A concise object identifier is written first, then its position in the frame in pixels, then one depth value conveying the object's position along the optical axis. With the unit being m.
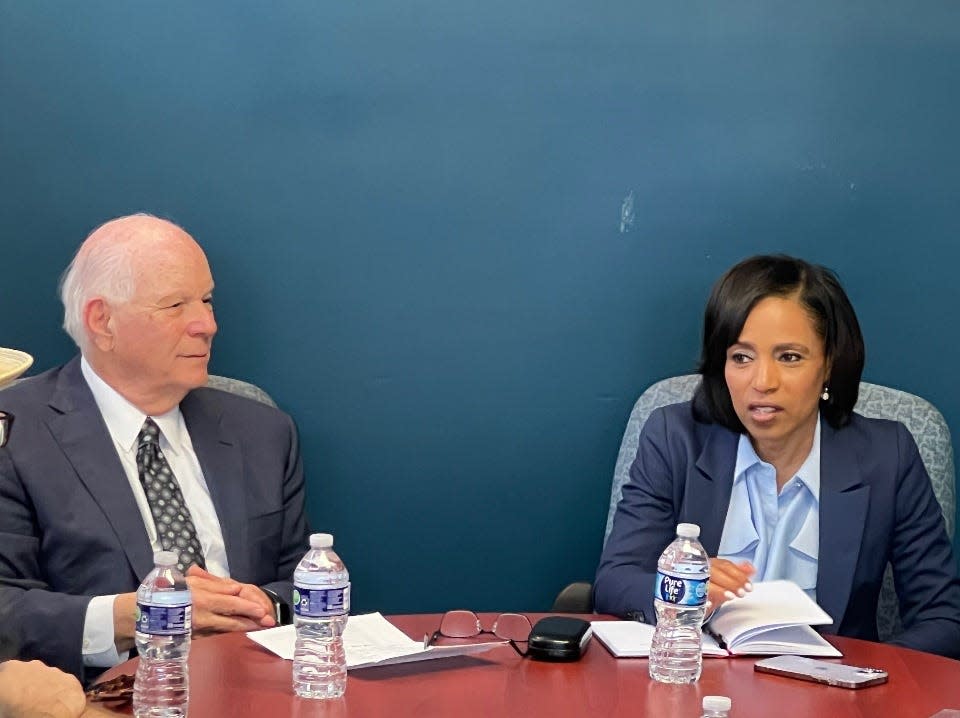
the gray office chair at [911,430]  3.42
